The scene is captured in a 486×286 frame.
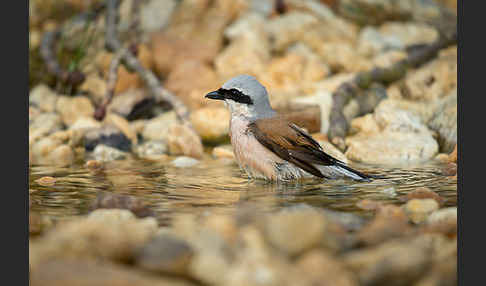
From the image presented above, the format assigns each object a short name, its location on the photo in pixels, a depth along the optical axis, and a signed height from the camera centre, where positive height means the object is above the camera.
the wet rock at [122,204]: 9.10 -0.59
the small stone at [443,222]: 7.51 -0.65
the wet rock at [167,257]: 5.70 -0.65
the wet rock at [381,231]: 6.79 -0.63
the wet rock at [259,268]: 5.21 -0.66
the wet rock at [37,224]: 8.27 -0.69
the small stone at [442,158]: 14.43 -0.36
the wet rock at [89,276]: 5.23 -0.69
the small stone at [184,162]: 14.51 -0.39
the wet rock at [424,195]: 9.82 -0.58
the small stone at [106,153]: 15.78 -0.30
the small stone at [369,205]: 9.42 -0.64
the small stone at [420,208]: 8.87 -0.63
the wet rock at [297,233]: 5.88 -0.54
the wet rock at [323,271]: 5.34 -0.69
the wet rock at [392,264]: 5.61 -0.69
